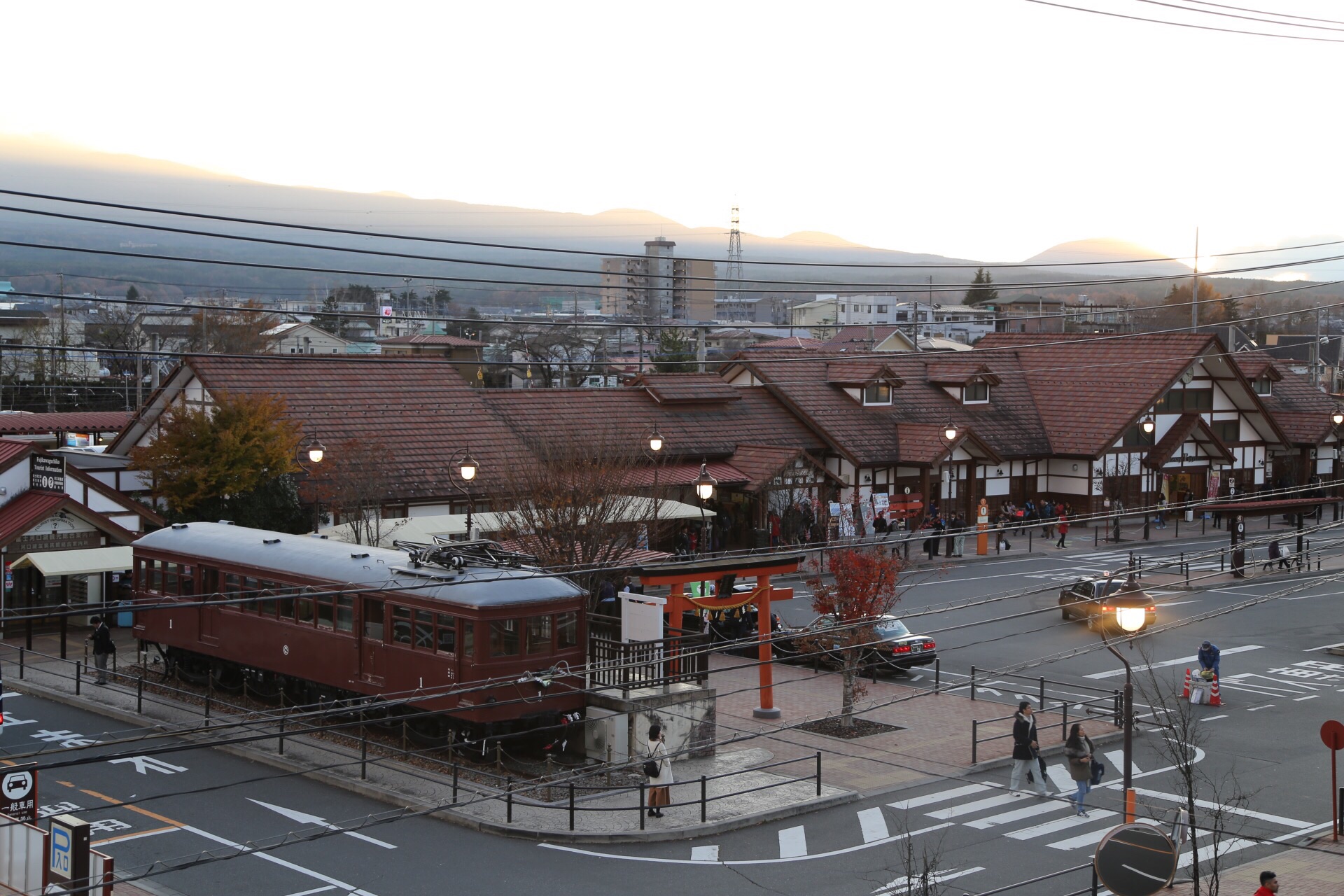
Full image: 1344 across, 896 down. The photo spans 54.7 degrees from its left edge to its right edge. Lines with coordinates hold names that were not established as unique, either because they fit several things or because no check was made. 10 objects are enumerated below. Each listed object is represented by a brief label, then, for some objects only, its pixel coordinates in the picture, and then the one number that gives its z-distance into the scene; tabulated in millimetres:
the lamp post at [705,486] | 28995
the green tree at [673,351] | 88188
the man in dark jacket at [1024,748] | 20156
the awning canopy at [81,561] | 30188
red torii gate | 23688
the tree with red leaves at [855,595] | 25141
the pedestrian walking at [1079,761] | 19484
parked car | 27984
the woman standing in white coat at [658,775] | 18828
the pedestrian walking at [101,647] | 26922
